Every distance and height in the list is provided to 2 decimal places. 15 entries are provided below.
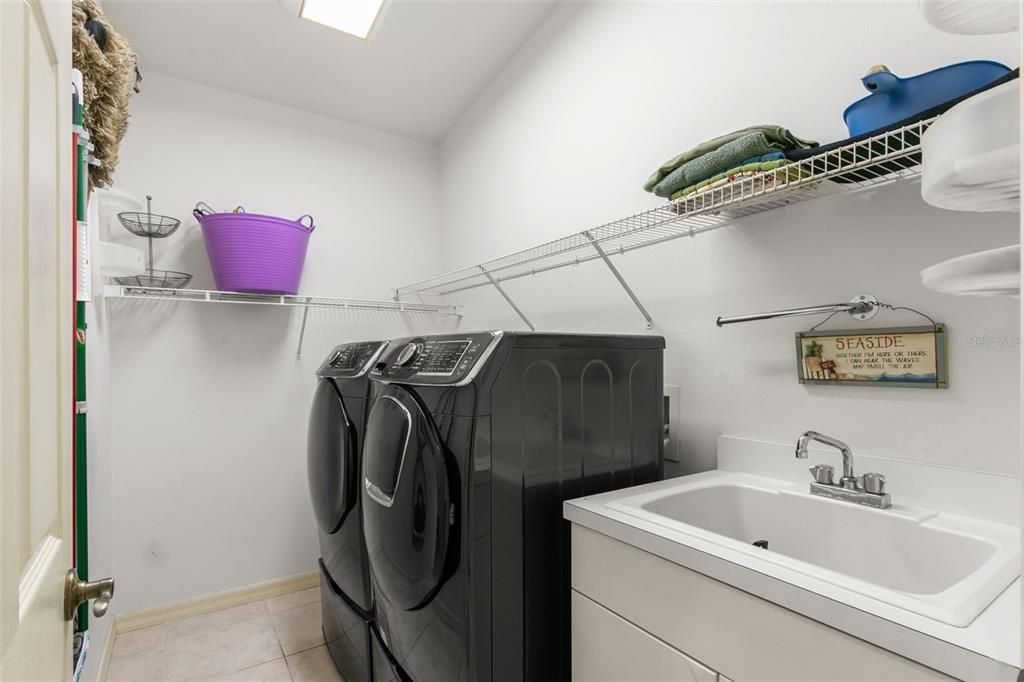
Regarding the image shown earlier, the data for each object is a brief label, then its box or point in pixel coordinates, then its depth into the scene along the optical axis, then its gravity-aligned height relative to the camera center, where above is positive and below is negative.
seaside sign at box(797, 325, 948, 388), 1.16 -0.04
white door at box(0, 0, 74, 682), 0.48 +0.01
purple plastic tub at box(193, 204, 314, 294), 2.41 +0.45
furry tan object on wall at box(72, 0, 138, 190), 1.21 +0.66
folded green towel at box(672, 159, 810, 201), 1.19 +0.40
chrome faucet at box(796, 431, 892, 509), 1.18 -0.34
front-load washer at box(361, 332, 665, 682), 1.21 -0.36
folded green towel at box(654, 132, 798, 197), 1.24 +0.45
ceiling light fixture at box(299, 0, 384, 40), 1.88 +1.21
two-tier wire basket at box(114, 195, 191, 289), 2.31 +0.51
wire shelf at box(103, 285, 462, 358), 2.36 +0.23
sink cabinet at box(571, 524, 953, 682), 0.76 -0.51
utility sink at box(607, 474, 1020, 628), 0.78 -0.41
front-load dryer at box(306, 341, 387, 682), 1.78 -0.53
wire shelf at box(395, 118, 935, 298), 1.06 +0.37
